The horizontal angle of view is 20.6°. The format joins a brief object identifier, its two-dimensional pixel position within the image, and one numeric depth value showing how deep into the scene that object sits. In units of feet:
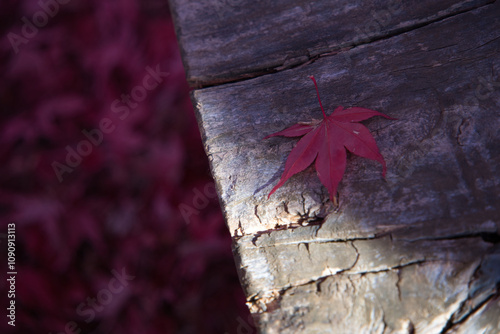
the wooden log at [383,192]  2.09
